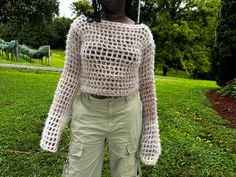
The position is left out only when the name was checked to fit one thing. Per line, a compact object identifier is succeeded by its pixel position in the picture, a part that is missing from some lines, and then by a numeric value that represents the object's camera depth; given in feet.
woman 3.50
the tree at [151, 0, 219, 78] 46.57
